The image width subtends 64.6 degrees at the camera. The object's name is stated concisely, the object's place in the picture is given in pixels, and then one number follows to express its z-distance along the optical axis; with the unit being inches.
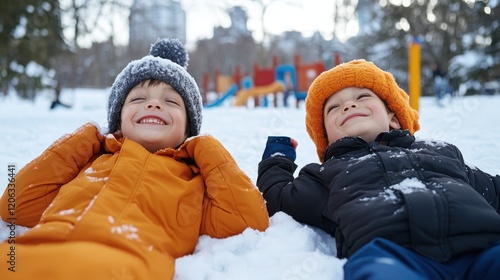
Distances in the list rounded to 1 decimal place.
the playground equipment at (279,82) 422.3
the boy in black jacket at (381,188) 47.4
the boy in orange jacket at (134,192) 44.8
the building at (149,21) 682.1
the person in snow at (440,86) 439.5
